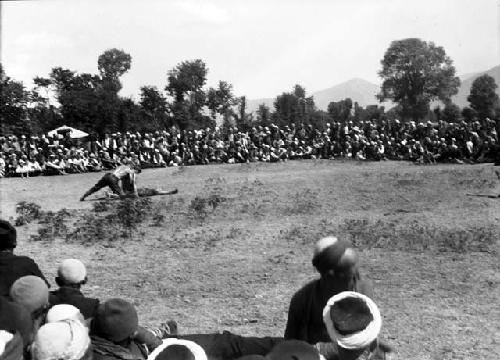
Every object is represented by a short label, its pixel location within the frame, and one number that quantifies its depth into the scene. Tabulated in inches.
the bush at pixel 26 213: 515.5
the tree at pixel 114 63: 2200.1
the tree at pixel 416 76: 2647.6
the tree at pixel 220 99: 1870.1
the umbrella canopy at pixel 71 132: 1163.8
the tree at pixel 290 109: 1796.0
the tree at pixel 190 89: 1737.2
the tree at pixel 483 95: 2004.2
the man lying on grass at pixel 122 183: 621.6
